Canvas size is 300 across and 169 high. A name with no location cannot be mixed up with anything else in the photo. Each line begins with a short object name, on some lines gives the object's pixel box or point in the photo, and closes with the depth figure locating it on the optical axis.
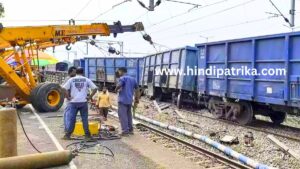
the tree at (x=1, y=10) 23.21
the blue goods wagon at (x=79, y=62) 36.53
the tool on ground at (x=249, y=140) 9.88
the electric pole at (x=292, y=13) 22.86
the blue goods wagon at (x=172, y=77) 17.33
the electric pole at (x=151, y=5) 16.28
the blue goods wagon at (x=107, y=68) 28.45
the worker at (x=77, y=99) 9.25
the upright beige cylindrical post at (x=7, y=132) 6.75
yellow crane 13.89
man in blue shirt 10.14
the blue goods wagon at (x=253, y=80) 11.09
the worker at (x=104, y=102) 12.82
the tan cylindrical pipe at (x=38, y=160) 6.25
